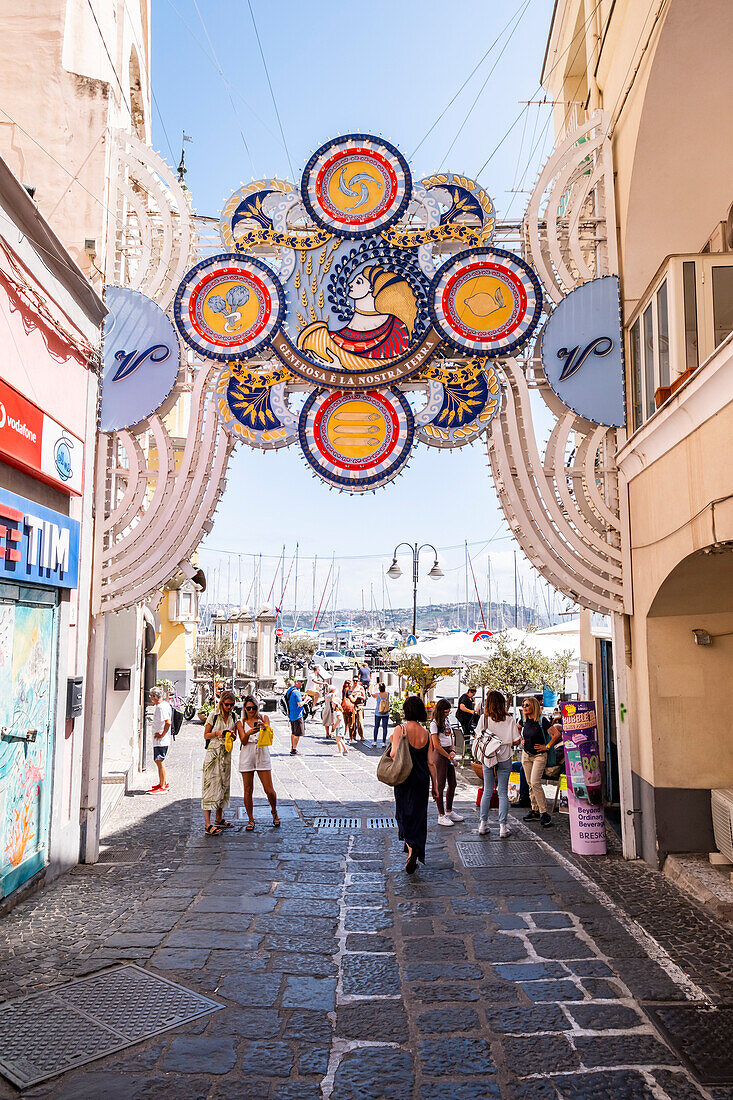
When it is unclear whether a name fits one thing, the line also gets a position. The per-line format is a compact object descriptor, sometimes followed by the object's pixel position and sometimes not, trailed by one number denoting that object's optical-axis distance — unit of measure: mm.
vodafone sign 6441
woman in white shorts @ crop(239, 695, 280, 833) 9383
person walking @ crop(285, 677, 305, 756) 16562
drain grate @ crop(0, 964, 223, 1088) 4254
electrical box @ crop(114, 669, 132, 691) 13328
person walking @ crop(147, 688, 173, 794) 12211
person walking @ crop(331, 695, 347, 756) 16912
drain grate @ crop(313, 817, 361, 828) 9859
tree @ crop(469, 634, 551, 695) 16344
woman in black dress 7741
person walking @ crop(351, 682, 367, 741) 19672
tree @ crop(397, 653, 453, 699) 16281
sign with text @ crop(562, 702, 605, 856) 8266
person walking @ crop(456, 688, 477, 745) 15297
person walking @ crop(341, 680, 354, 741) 18953
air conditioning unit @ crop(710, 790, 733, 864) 7434
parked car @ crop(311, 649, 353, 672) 51600
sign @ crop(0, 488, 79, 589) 6398
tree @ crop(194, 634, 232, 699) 30328
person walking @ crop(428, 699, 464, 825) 9875
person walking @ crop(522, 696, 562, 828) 9938
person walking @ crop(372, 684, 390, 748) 18109
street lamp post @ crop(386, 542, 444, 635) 25625
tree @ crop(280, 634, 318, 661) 54219
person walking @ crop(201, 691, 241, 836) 9273
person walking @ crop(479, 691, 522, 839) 9008
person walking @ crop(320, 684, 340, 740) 17672
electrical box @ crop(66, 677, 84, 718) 8172
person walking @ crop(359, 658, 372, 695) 24806
